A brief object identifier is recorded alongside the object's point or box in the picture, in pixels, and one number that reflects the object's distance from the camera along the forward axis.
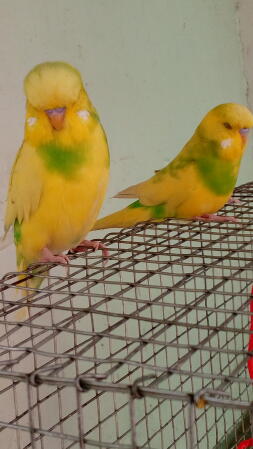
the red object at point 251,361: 0.75
